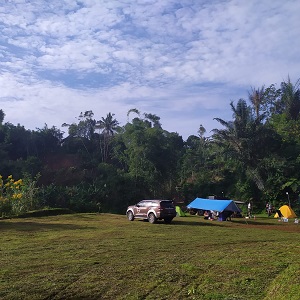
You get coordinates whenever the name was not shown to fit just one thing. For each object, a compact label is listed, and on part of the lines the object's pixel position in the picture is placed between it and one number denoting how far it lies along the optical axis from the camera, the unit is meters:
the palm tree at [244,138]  37.09
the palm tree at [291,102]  46.97
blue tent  26.84
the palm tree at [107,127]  57.29
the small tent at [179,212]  30.33
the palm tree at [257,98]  50.44
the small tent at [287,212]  28.59
